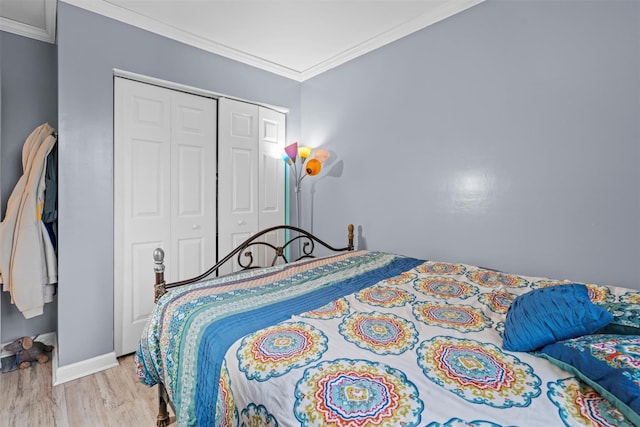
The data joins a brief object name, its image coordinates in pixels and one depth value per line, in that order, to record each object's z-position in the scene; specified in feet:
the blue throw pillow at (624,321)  3.39
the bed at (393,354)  2.40
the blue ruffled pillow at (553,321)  3.17
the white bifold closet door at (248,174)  9.56
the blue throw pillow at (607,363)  2.20
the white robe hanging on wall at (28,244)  7.07
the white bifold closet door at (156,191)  7.86
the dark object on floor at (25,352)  7.52
